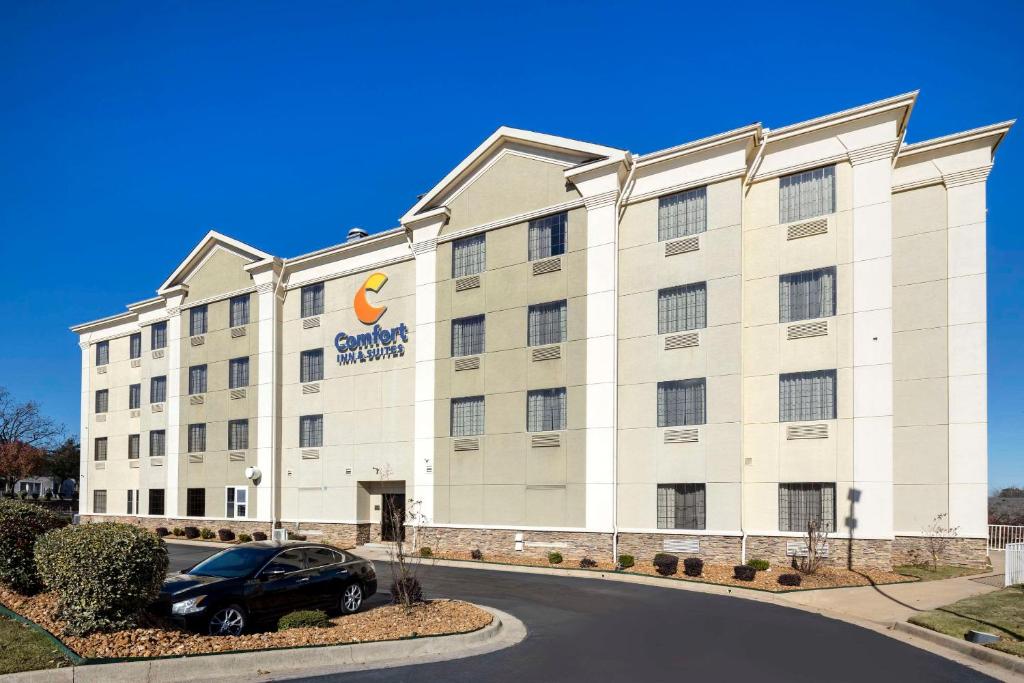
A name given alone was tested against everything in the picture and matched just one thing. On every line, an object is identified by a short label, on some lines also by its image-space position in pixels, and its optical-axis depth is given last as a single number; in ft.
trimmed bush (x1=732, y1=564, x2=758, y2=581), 73.77
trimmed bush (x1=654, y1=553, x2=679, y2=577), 79.46
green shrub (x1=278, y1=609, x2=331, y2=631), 44.65
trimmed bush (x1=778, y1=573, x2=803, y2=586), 70.13
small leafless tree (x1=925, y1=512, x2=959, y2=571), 81.92
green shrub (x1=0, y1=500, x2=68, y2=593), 47.78
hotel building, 81.20
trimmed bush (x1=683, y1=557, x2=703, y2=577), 78.69
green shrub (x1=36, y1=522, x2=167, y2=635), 37.73
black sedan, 42.42
